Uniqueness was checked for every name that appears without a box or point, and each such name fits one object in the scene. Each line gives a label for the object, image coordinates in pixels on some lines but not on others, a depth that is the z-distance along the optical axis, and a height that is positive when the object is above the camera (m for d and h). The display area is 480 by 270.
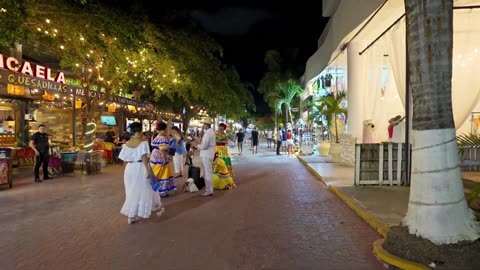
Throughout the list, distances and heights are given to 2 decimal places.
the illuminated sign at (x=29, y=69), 12.53 +2.43
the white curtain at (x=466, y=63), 8.76 +1.88
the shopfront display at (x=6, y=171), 10.44 -0.94
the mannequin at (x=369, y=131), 13.35 +0.41
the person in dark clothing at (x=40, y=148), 11.90 -0.33
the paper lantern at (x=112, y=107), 21.04 +1.78
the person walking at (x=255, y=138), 25.86 +0.19
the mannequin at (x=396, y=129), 11.98 +0.45
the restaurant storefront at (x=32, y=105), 12.90 +1.64
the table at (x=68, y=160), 13.76 -0.81
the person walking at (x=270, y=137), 34.87 +0.33
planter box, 9.94 -0.55
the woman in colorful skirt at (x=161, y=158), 8.67 -0.44
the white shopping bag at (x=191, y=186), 9.87 -1.21
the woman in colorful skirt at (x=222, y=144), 10.26 -0.10
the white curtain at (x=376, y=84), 12.84 +2.03
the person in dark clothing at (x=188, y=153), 16.11 -0.57
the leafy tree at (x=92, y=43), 11.27 +3.38
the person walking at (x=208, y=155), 9.20 -0.36
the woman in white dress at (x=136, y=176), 6.61 -0.66
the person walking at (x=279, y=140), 24.39 +0.08
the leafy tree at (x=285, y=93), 42.78 +5.56
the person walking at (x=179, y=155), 12.05 -0.54
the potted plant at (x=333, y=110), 17.70 +1.50
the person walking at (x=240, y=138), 26.22 +0.18
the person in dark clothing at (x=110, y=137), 19.00 +0.08
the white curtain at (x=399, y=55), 9.87 +2.34
